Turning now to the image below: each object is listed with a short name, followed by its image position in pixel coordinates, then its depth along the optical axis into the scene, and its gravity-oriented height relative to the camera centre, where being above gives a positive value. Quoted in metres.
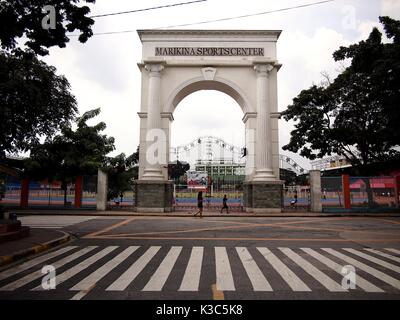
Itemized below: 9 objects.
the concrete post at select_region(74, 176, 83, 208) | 22.41 -0.11
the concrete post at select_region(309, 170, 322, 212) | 21.69 +0.13
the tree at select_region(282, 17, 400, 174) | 20.44 +6.18
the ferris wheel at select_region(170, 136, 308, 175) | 27.02 +3.72
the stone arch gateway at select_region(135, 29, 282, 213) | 21.48 +8.08
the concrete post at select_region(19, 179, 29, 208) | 23.17 -0.11
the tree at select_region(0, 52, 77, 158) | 16.86 +5.44
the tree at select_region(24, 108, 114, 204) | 21.92 +2.70
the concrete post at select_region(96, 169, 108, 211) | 21.98 +0.17
